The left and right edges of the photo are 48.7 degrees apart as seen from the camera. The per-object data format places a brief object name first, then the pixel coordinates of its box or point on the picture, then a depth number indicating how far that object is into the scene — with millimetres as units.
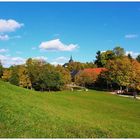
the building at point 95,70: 54322
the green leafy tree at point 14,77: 44733
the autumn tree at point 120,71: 41955
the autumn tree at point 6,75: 48067
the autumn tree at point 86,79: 53354
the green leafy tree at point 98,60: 62060
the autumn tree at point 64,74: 46910
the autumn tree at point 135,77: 40323
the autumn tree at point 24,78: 44619
